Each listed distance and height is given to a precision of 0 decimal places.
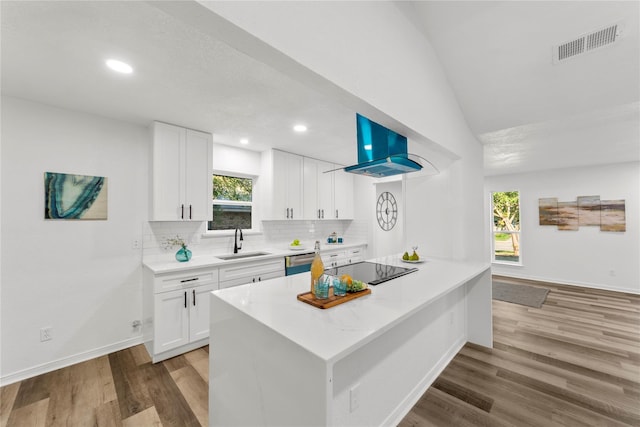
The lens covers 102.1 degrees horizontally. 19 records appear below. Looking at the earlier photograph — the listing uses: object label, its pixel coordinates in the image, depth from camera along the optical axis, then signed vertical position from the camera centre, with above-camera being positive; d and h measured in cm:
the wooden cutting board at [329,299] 139 -47
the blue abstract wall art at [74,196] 245 +22
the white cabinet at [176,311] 254 -97
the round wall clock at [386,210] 536 +12
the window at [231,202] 371 +22
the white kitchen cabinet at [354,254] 480 -74
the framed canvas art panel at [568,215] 511 -1
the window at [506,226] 586 -26
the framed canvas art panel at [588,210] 491 +8
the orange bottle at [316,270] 148 -31
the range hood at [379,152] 197 +52
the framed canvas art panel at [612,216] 469 -4
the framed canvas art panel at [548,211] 532 +7
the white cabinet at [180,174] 284 +51
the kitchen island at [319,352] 102 -69
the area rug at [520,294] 420 -140
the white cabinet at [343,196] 504 +41
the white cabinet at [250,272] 303 -69
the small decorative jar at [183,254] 296 -43
